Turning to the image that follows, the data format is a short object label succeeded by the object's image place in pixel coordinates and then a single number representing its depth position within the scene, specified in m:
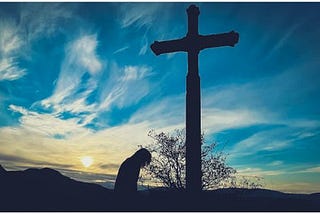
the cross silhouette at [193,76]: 8.00
